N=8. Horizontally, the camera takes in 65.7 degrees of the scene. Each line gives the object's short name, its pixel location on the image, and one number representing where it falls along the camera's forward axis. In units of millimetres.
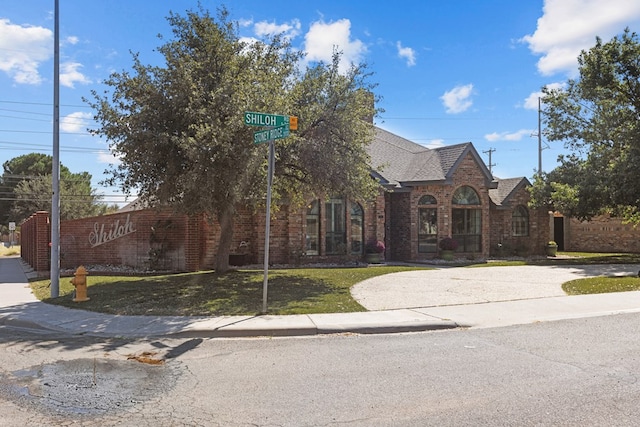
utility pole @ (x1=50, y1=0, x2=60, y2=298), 11641
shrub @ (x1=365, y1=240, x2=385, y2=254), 20984
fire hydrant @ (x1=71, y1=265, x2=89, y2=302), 10938
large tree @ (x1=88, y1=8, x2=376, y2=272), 11375
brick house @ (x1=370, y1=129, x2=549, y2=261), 22828
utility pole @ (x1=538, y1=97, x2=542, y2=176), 46281
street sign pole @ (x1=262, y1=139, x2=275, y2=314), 8969
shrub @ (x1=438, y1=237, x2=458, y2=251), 22562
